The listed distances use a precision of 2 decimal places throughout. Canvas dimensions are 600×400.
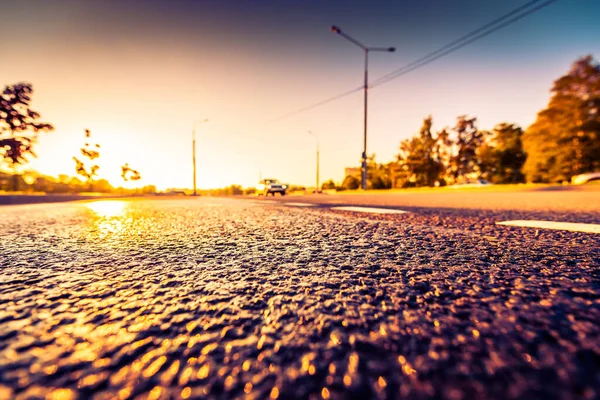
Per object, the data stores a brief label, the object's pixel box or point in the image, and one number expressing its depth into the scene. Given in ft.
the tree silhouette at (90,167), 81.76
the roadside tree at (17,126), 42.65
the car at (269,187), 75.51
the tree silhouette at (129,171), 108.27
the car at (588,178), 52.29
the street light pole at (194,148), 93.19
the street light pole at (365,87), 52.19
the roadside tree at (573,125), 81.92
